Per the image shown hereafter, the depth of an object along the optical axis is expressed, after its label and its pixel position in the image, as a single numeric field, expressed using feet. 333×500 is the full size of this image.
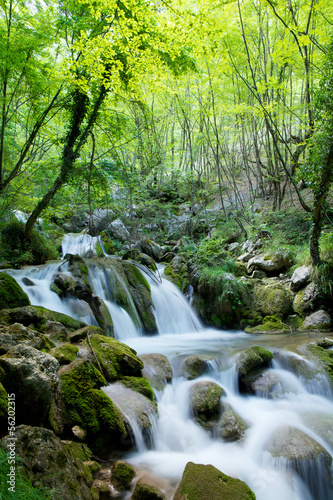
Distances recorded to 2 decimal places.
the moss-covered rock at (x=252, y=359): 16.53
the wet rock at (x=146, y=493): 8.42
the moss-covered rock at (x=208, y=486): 7.71
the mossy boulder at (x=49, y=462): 6.61
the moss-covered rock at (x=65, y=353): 12.16
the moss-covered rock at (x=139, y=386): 13.32
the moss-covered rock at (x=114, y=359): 13.35
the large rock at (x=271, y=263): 31.96
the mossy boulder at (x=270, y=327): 26.45
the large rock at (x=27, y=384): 8.16
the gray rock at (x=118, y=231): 48.46
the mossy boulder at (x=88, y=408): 10.12
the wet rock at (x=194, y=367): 16.35
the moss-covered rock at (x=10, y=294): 16.25
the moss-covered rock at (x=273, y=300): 27.99
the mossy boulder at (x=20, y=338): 9.80
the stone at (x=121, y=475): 8.97
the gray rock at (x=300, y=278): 27.78
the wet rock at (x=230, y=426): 12.28
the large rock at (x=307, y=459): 9.91
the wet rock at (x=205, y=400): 13.29
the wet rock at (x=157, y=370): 15.03
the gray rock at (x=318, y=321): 24.84
